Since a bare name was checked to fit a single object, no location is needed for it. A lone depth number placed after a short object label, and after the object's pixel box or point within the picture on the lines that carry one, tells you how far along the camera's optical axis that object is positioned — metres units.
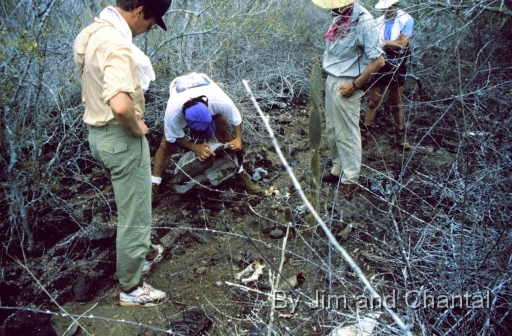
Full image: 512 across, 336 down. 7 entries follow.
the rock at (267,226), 3.43
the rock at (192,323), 2.41
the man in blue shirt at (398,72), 4.28
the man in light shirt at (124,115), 2.03
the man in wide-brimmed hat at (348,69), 3.12
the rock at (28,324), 2.26
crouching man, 3.31
